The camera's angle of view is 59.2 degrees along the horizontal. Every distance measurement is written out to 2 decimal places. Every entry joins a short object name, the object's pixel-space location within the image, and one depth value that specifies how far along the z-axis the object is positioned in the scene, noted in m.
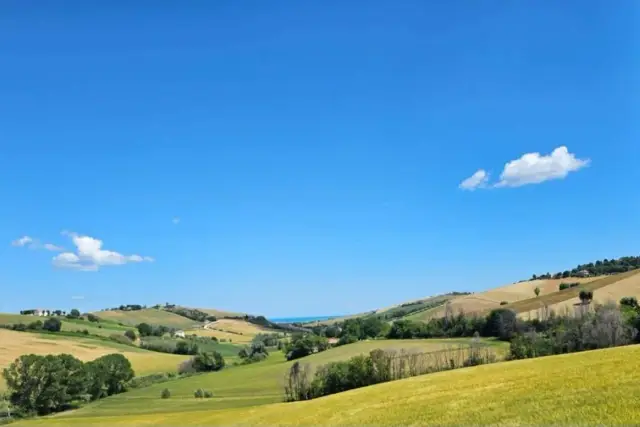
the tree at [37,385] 125.56
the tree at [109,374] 143.00
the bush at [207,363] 179.75
